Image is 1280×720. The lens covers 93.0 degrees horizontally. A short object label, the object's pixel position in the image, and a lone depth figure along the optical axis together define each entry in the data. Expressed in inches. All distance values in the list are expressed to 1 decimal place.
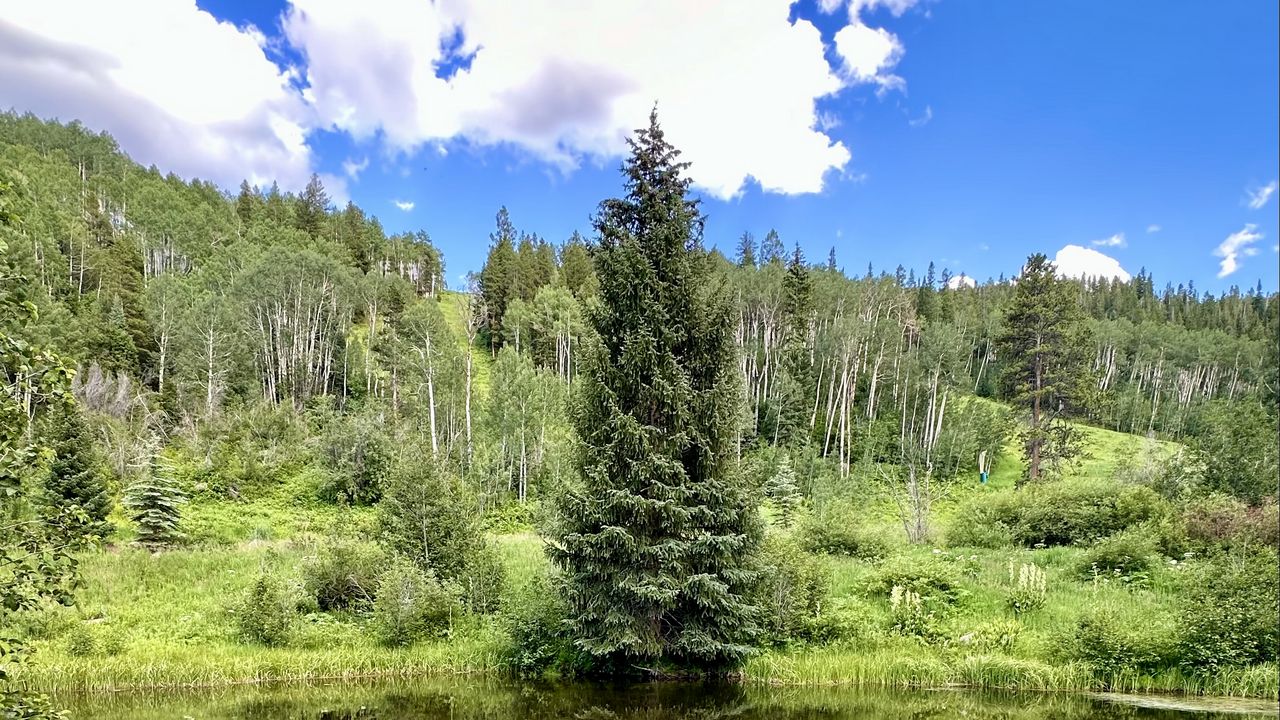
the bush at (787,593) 591.5
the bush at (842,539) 912.8
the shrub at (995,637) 581.3
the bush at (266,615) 622.2
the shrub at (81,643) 576.7
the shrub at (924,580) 682.8
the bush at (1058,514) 917.2
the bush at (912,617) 618.8
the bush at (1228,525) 681.0
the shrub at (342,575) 732.0
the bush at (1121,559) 733.3
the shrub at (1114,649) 529.3
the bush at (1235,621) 499.8
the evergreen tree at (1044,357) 1430.9
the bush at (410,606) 611.5
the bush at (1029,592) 645.3
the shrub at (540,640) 575.8
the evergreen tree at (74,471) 872.0
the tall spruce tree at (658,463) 532.4
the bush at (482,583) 681.6
